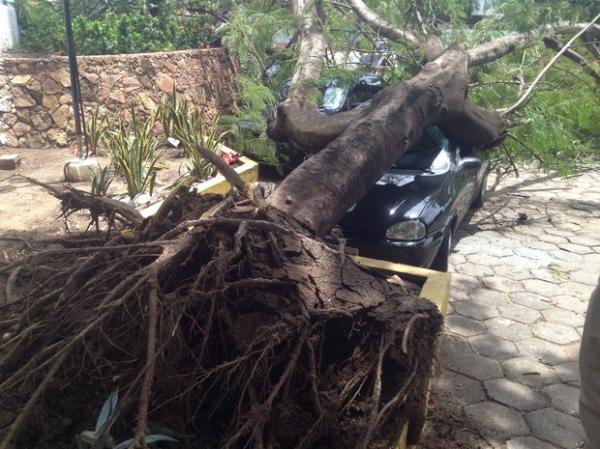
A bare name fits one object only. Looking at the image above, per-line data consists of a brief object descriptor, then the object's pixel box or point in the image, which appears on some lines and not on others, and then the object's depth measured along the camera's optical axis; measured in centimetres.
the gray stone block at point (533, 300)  470
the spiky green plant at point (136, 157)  557
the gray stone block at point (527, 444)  306
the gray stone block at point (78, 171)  646
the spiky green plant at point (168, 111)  730
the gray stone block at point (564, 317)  443
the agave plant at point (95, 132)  707
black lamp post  609
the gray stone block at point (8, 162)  688
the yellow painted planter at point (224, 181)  618
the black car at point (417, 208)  444
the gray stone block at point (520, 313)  448
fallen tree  229
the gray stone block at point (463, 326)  430
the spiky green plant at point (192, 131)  653
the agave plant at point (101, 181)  518
